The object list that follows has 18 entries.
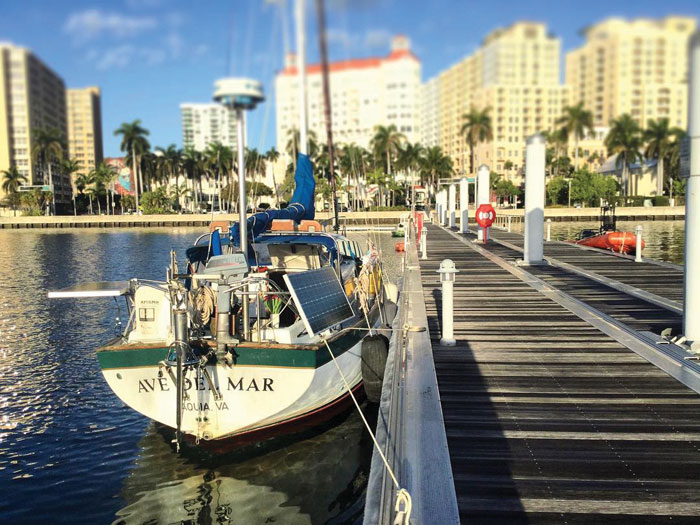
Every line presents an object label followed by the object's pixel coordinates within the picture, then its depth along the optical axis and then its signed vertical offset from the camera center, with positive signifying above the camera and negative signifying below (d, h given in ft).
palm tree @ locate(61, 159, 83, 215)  395.20 +33.07
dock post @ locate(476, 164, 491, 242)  111.45 +4.86
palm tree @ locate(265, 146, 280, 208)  442.50 +43.40
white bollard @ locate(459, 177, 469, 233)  137.39 +1.61
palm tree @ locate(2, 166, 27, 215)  377.65 +20.83
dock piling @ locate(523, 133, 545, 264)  64.69 +0.87
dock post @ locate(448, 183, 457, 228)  169.41 +0.85
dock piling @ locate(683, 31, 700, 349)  27.91 -1.62
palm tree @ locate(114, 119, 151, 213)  414.00 +51.78
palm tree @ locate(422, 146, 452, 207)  393.09 +31.27
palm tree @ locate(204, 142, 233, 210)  410.93 +38.32
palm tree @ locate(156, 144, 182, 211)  433.48 +40.47
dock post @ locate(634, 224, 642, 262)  68.28 -4.93
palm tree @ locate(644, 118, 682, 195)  322.06 +23.35
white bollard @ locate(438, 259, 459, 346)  32.65 -5.25
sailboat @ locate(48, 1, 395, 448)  30.42 -7.32
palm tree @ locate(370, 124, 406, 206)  409.28 +47.44
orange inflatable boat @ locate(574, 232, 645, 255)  108.47 -6.07
